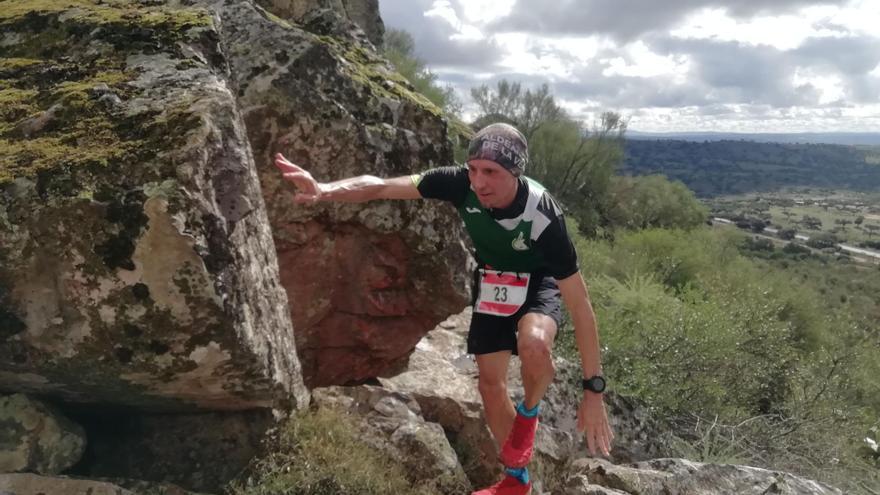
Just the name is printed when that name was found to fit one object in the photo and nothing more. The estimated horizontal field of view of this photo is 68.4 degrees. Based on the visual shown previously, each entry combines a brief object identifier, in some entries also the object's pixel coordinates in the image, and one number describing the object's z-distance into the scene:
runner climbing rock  4.68
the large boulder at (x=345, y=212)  6.48
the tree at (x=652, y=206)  52.62
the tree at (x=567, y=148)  50.97
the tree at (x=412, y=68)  33.47
